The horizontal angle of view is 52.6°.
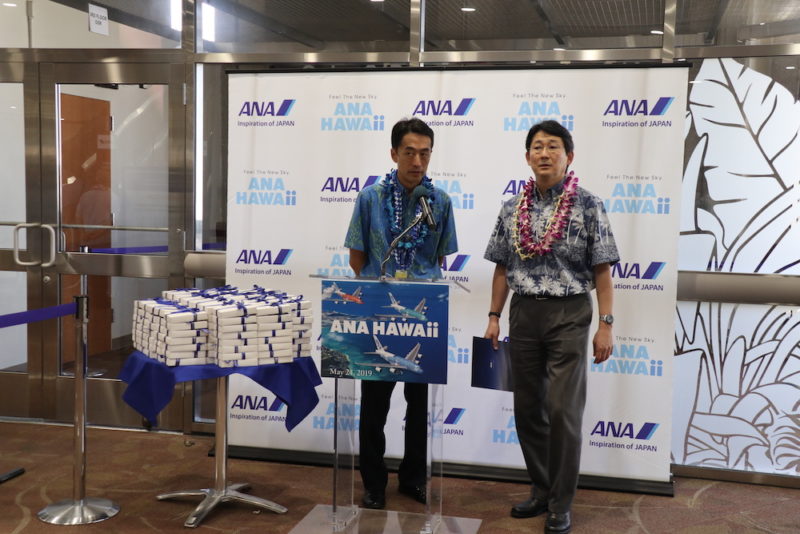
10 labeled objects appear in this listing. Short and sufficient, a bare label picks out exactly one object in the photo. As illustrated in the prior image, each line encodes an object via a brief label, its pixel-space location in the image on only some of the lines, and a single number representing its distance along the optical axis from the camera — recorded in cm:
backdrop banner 412
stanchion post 360
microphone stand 312
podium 322
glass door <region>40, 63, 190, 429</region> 495
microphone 311
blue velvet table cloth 333
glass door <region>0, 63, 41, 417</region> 511
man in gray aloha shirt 352
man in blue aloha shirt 362
